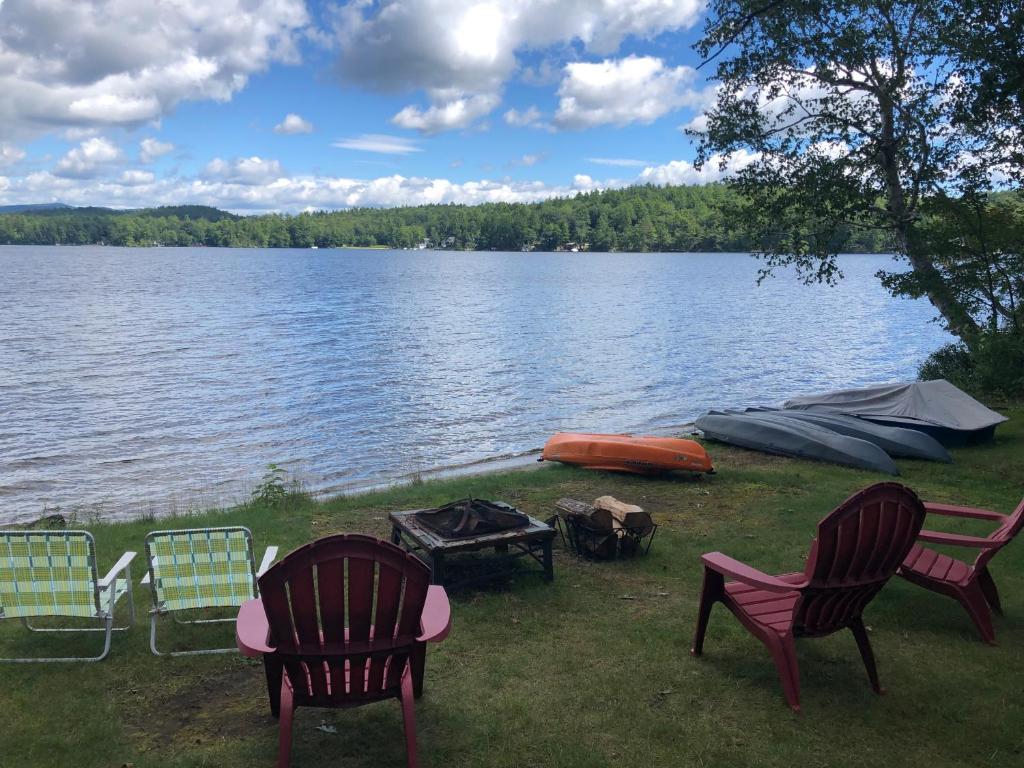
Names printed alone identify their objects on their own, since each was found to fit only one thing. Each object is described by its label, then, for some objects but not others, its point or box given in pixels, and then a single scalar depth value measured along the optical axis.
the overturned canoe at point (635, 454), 11.44
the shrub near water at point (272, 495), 10.84
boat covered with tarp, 13.93
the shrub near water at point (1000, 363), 12.62
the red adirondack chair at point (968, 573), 5.58
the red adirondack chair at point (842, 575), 4.49
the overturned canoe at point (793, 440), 12.54
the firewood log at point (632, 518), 7.61
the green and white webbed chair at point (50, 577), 5.29
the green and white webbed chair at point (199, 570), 5.55
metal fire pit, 6.59
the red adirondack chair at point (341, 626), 3.80
